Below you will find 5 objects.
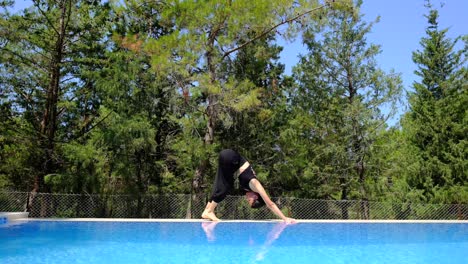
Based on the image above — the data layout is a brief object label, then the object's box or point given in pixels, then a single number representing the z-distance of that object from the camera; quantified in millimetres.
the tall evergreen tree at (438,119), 15289
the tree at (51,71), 13430
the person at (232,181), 6559
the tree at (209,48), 11953
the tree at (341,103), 14651
